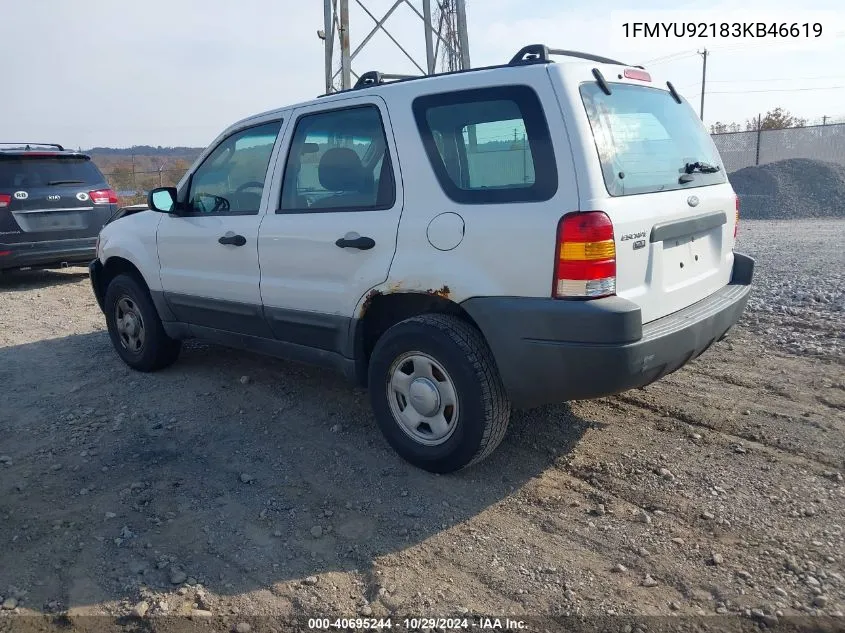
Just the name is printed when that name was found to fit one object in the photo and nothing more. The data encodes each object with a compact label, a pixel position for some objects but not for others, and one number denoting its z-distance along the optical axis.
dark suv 8.77
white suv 3.12
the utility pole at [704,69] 42.28
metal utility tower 10.47
